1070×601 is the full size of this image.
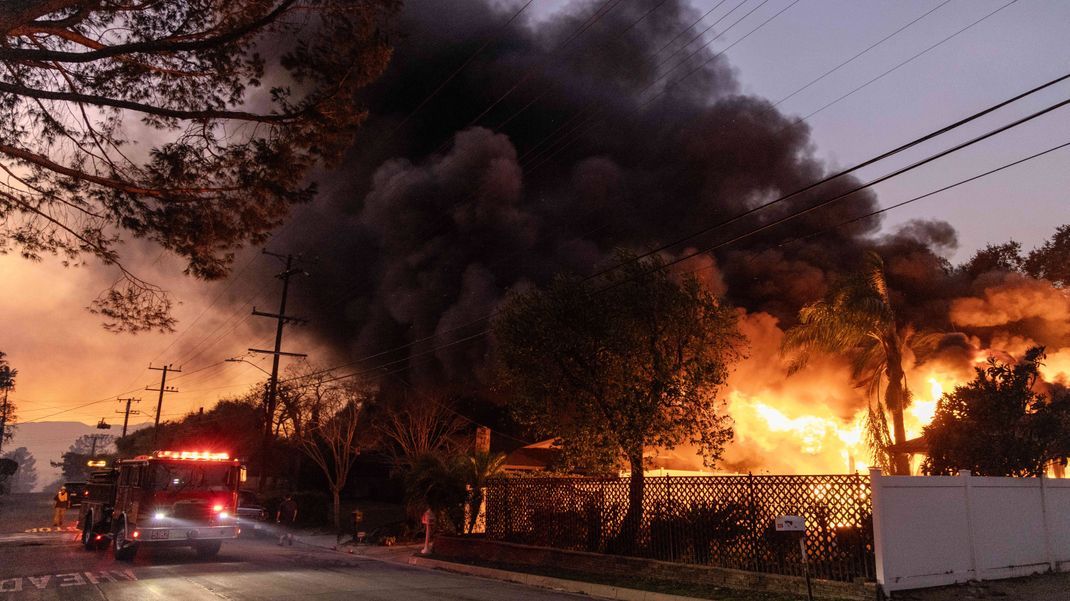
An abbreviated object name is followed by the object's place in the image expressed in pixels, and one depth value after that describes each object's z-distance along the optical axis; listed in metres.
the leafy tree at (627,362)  16.48
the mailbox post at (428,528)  19.84
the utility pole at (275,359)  29.53
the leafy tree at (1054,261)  33.62
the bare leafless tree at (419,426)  33.62
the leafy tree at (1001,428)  14.48
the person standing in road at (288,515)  31.41
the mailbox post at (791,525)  8.87
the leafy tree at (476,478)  19.45
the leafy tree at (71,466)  109.07
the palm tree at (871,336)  20.75
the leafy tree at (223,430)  51.19
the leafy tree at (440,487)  19.52
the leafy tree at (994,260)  36.38
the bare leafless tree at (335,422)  32.69
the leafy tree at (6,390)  73.44
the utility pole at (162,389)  59.67
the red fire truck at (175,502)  16.30
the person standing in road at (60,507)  29.44
